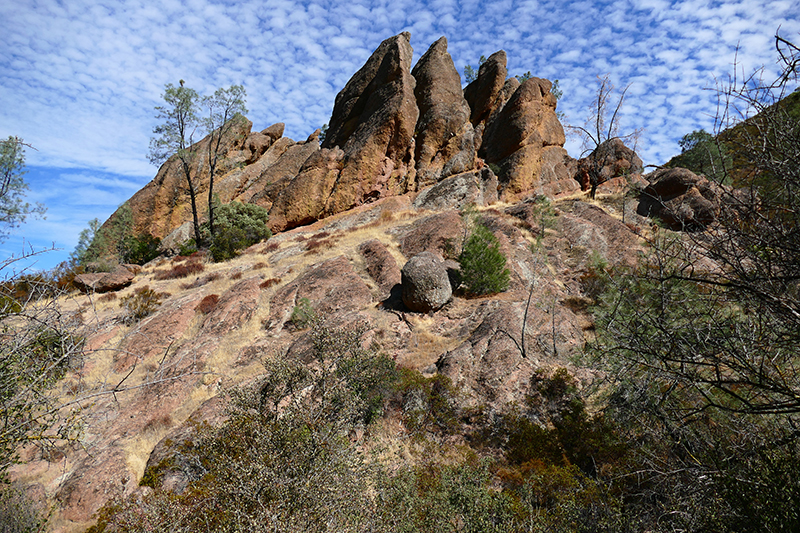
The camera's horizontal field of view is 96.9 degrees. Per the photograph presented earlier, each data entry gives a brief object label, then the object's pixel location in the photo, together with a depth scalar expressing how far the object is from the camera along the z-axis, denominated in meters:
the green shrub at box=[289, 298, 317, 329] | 15.90
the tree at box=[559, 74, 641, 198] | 29.21
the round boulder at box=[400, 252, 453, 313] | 14.95
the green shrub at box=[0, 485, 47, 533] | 7.10
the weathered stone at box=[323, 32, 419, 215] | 35.06
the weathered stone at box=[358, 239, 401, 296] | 17.83
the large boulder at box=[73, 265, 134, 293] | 23.80
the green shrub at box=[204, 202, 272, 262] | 29.78
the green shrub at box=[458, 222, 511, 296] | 15.62
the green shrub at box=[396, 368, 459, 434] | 10.32
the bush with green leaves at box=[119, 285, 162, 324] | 18.60
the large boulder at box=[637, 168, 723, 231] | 21.19
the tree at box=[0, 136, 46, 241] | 15.70
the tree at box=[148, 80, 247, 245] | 31.95
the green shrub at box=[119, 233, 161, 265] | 36.63
